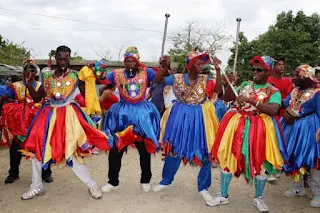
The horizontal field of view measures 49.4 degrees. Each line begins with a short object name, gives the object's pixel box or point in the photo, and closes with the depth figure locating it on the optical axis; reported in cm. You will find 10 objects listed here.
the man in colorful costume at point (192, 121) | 417
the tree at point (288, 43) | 2280
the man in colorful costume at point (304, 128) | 404
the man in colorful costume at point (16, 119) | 484
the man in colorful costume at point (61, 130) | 401
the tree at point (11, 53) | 1961
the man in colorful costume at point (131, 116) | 436
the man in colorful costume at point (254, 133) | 375
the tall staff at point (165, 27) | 671
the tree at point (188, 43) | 2698
